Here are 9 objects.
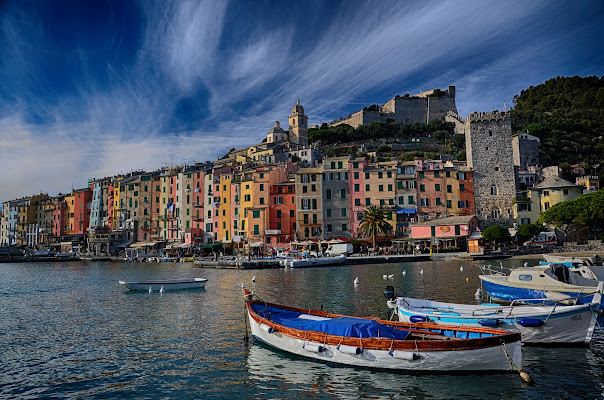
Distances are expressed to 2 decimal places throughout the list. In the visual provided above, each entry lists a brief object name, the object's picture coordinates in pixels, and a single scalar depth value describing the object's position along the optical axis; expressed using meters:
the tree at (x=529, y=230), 56.31
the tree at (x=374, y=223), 59.31
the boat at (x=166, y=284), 30.73
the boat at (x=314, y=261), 50.34
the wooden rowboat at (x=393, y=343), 11.41
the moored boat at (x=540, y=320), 14.11
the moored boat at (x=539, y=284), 19.03
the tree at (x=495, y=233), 55.12
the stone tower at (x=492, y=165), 64.00
